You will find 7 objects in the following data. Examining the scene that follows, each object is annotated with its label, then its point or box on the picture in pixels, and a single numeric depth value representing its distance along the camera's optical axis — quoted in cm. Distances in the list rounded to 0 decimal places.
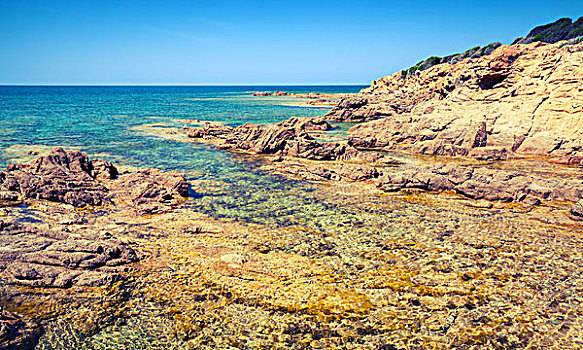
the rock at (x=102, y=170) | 2269
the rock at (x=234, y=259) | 1178
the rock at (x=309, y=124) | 4762
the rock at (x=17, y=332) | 789
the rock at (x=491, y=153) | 2848
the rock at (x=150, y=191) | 1745
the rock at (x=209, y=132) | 4209
